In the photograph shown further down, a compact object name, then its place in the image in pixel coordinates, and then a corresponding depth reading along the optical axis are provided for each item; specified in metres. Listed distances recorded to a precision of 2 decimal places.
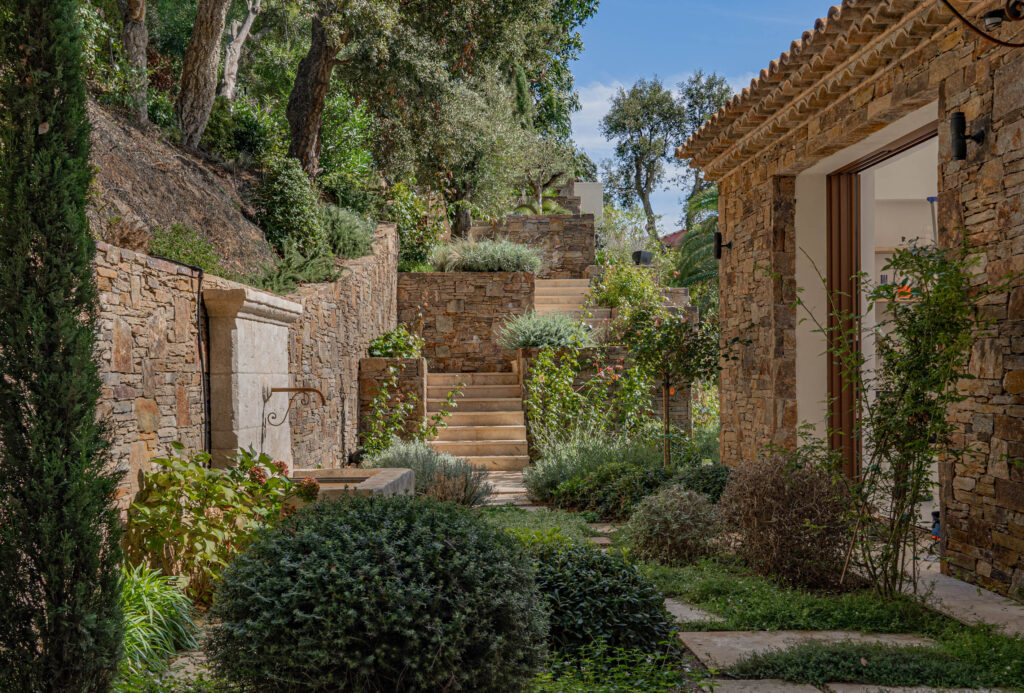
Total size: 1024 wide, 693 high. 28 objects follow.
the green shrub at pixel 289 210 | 9.93
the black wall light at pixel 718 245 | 8.35
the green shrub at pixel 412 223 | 13.48
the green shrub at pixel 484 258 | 13.73
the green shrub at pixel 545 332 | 11.57
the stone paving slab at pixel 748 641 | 3.48
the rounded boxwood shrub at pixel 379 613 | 2.49
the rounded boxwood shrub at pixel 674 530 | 5.29
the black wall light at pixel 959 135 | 4.59
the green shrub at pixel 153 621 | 3.32
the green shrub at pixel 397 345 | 11.40
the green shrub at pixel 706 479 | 7.14
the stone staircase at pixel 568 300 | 13.34
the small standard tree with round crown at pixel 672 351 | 8.15
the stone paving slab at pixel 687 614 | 4.05
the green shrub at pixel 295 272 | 8.32
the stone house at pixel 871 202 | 4.24
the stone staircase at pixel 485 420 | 10.59
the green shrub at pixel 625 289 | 13.80
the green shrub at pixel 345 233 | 10.80
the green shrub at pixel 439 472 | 7.08
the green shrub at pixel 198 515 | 4.15
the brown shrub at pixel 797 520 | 4.61
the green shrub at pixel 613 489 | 7.35
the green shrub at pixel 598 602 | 3.60
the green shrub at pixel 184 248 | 6.67
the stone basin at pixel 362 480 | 4.99
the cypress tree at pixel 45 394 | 2.46
